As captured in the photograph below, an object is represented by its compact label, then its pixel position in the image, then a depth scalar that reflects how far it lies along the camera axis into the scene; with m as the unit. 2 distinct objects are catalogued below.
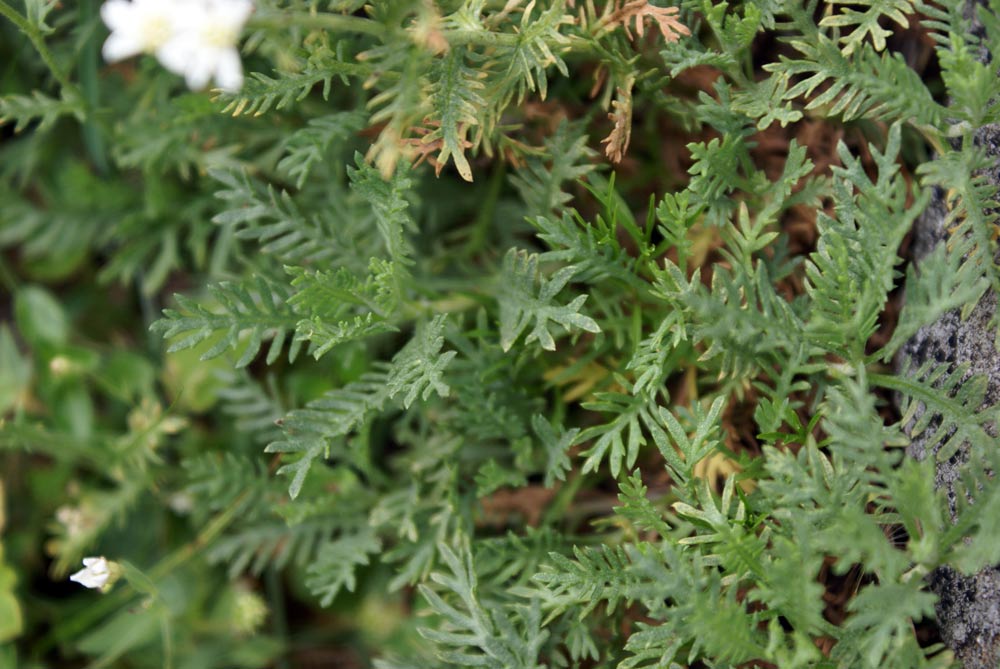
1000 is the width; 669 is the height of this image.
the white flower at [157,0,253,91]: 0.48
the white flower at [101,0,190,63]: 0.48
